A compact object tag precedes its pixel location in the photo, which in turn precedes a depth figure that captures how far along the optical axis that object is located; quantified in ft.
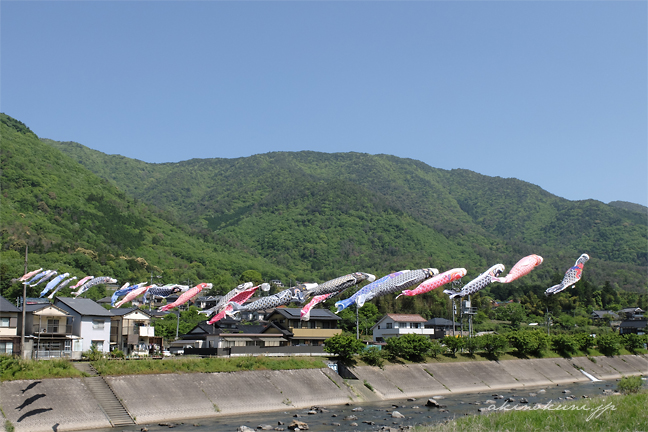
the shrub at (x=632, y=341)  235.20
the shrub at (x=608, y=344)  220.84
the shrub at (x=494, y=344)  183.42
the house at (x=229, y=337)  168.35
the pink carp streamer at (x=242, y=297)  165.17
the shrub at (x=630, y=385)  120.98
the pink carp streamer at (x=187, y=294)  166.55
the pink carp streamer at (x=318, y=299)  151.98
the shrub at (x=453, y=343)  176.45
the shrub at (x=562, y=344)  207.31
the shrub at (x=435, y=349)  169.17
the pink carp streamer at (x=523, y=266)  160.15
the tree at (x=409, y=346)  160.97
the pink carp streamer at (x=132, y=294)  176.63
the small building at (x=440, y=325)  264.39
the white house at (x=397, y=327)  236.02
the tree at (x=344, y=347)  149.07
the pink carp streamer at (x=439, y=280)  155.43
